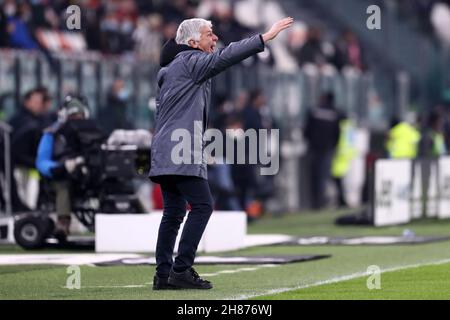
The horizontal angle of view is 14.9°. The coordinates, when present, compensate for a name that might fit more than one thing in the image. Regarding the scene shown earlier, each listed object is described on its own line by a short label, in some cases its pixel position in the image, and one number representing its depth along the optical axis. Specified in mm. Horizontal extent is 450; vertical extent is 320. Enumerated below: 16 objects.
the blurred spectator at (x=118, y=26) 28922
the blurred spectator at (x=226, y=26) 30212
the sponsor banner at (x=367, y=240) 20969
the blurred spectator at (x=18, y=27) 25156
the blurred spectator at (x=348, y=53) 36625
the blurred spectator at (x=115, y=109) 25953
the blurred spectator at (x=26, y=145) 22578
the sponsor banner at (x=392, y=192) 25141
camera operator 20094
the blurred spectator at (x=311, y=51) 35219
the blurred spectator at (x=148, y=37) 29484
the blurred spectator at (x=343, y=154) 33312
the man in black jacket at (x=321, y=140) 32500
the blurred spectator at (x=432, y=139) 29067
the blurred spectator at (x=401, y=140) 30734
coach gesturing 13633
